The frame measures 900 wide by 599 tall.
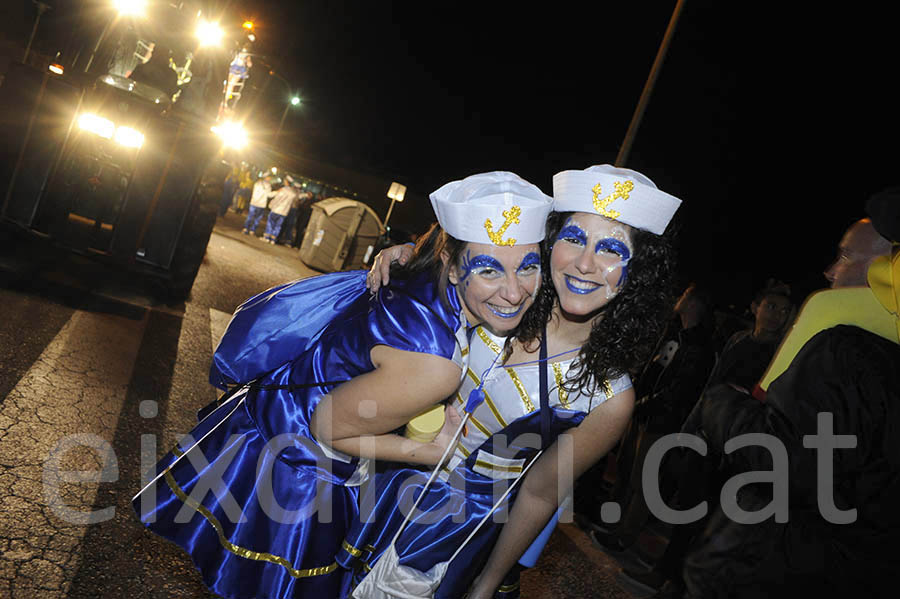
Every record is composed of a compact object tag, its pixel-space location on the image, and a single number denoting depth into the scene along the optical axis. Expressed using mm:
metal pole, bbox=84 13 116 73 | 6379
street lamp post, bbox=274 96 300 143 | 33622
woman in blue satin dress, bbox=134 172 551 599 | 1706
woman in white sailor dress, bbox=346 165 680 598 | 2012
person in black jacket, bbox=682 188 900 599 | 1847
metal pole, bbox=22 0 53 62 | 6052
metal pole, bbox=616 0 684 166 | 7770
